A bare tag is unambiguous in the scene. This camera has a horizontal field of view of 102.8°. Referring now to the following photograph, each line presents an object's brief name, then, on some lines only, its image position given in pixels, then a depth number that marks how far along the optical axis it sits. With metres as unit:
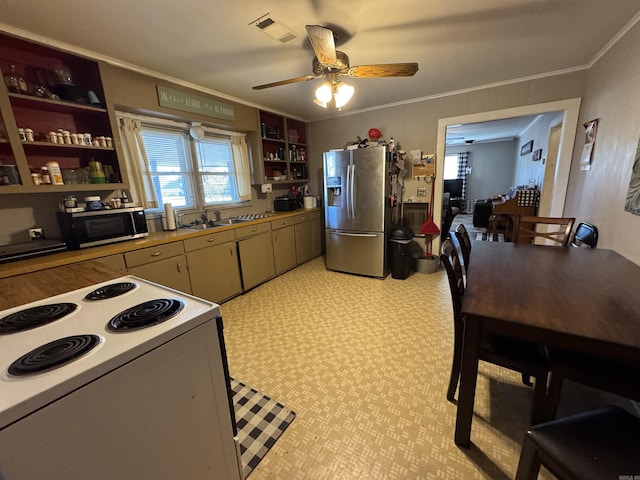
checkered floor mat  1.30
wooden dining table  0.91
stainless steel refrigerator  3.17
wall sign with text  2.49
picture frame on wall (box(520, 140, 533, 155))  5.66
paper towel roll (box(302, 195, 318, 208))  4.25
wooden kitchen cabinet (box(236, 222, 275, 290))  3.04
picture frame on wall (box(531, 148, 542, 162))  4.80
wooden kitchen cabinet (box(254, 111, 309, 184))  3.70
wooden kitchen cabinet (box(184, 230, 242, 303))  2.53
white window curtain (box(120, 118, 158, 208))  2.46
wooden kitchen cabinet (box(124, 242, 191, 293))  2.09
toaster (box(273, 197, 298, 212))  3.86
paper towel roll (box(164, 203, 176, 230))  2.64
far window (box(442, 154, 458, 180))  9.11
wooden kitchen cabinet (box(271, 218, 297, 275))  3.51
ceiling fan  1.56
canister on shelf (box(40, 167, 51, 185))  1.89
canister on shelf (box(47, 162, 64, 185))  1.90
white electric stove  0.56
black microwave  1.96
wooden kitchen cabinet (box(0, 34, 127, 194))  1.76
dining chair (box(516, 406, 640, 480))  0.72
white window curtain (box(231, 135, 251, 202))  3.51
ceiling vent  1.70
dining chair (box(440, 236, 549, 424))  1.16
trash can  3.31
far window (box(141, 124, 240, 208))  2.79
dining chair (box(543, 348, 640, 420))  0.98
